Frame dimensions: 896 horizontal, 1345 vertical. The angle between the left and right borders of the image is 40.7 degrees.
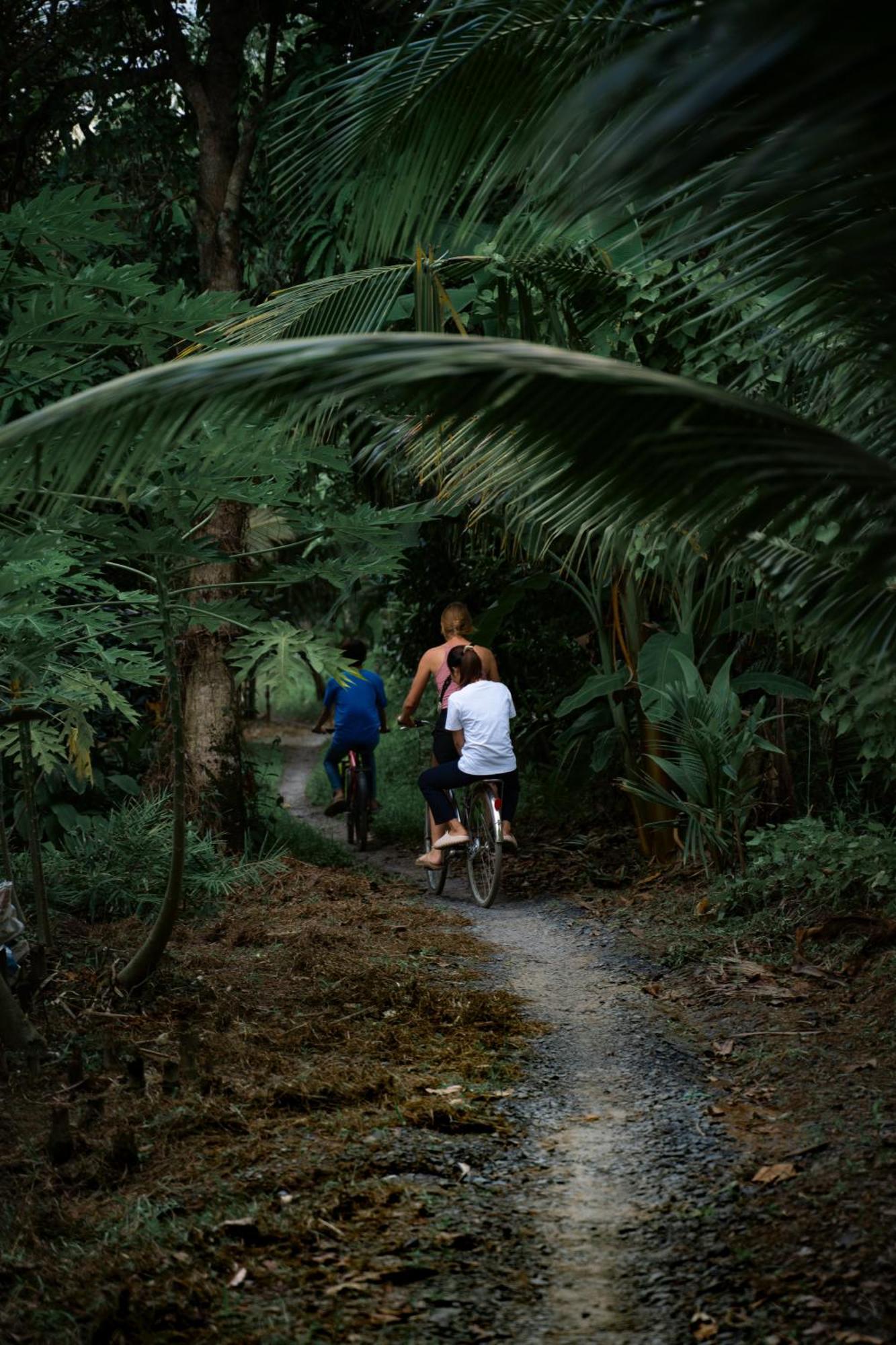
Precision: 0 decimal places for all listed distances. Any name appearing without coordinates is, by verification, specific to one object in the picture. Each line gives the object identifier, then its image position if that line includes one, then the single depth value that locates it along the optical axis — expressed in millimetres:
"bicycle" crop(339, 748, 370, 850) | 10844
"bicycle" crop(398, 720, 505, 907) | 7988
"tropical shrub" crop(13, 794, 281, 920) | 6918
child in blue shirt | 10859
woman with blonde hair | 8727
